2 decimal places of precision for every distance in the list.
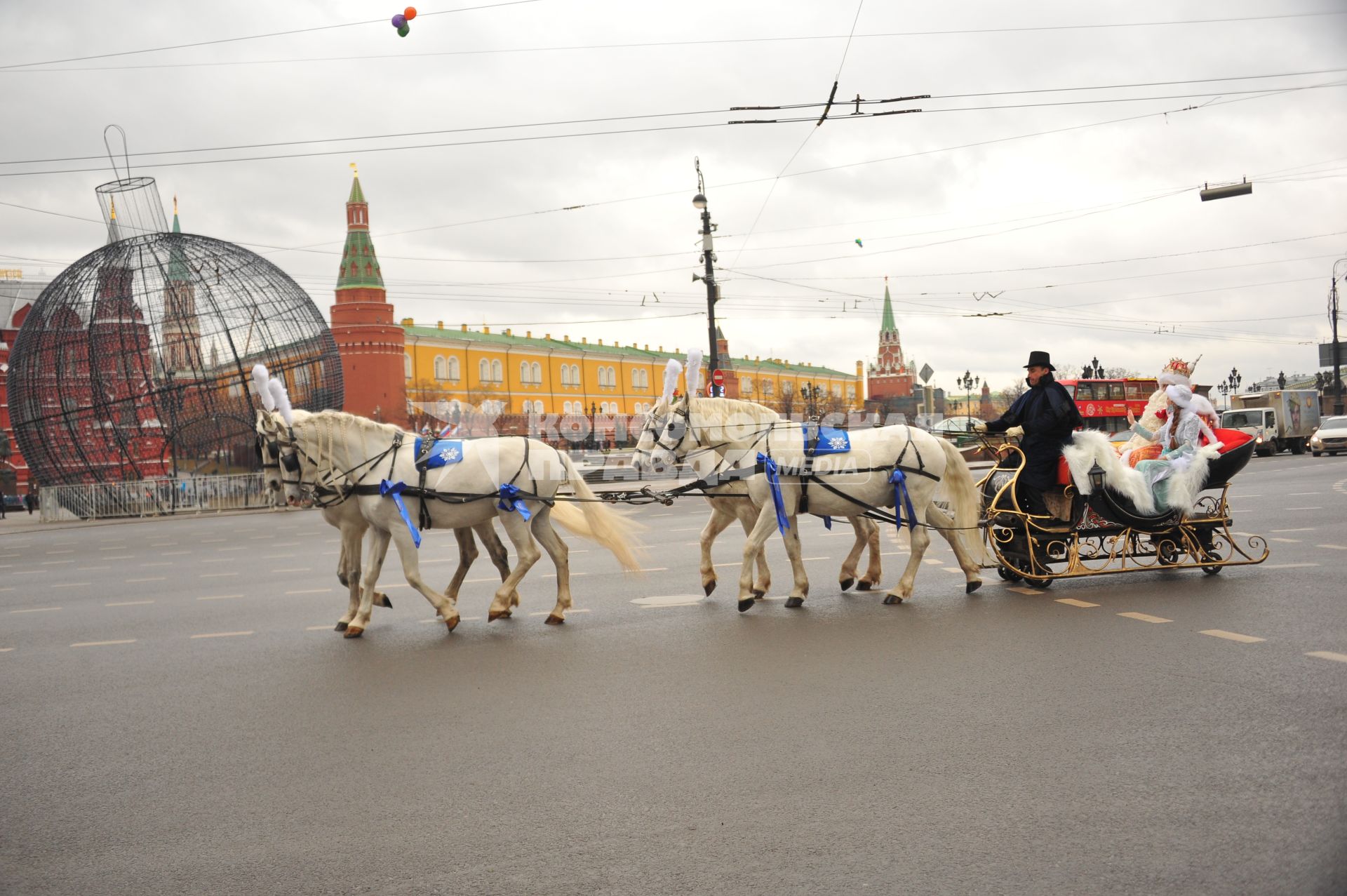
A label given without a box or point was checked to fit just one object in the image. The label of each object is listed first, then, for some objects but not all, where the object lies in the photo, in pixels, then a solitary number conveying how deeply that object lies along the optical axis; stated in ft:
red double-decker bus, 136.46
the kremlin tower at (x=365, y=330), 259.80
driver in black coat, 29.48
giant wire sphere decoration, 101.55
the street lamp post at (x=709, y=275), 84.02
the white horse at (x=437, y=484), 27.43
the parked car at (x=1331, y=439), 120.47
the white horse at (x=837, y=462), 29.55
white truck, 131.75
